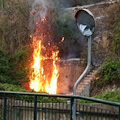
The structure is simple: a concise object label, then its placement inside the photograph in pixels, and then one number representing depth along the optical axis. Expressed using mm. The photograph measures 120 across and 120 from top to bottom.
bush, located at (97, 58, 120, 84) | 16344
